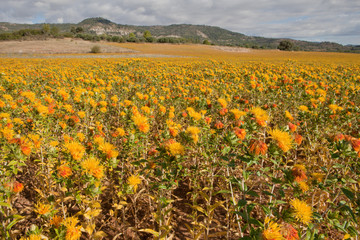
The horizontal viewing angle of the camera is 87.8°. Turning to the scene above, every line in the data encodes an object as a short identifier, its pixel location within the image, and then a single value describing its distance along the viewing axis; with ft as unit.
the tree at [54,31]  286.70
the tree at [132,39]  290.89
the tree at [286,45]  276.92
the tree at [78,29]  374.12
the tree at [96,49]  154.61
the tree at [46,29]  274.95
